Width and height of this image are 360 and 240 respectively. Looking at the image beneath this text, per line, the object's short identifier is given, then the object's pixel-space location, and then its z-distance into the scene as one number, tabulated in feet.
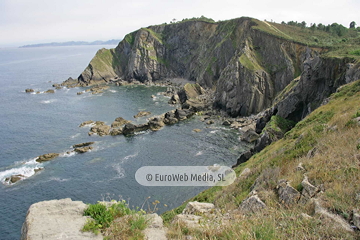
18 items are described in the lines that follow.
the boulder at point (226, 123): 231.91
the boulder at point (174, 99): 311.06
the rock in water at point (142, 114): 269.50
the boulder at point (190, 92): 311.47
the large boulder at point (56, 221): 30.55
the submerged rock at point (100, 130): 221.66
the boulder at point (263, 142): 151.33
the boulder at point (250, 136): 193.51
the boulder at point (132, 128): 220.84
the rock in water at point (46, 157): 175.13
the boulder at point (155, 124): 230.07
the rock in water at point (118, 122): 240.10
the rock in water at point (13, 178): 150.30
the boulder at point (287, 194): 36.78
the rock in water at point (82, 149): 186.19
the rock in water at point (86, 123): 243.68
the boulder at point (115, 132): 220.23
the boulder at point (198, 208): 45.37
